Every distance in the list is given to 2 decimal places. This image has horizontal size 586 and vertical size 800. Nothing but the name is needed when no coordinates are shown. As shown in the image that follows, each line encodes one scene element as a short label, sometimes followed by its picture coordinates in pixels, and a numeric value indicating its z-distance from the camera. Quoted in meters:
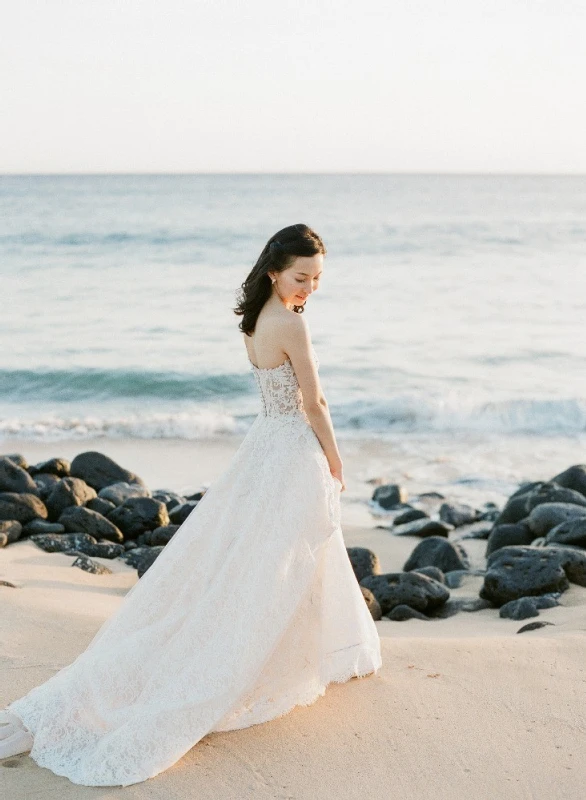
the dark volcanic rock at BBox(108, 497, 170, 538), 8.94
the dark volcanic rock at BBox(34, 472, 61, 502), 9.62
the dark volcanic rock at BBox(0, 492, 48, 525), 8.75
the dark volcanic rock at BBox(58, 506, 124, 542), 8.73
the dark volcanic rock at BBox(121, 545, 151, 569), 8.05
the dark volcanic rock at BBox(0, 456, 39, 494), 9.41
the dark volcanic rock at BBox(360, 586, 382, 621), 6.66
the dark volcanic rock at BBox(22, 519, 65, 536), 8.59
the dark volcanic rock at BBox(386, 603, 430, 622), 6.86
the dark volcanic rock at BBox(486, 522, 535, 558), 8.77
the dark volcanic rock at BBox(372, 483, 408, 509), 10.58
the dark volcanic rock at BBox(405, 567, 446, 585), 7.84
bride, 3.96
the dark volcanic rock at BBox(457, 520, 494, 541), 9.59
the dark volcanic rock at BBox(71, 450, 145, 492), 10.35
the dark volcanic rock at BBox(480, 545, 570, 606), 7.07
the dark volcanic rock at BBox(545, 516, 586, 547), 8.03
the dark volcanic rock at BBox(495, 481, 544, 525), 9.49
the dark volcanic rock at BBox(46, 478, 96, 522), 9.12
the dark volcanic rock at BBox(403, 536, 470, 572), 8.31
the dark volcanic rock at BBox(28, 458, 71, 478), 10.56
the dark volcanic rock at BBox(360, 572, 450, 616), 7.00
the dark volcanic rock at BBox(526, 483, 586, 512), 9.44
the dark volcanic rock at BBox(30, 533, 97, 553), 8.21
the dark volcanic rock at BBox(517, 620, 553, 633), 6.10
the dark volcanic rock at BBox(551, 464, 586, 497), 10.27
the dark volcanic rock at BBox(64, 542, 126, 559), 8.20
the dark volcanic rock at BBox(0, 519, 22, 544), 8.40
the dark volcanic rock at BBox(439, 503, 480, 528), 10.03
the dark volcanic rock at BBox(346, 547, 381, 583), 7.58
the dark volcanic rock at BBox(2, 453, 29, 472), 10.72
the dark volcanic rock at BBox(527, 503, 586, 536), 8.74
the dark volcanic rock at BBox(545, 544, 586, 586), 7.20
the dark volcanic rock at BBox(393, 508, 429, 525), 9.89
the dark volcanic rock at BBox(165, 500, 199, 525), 9.26
